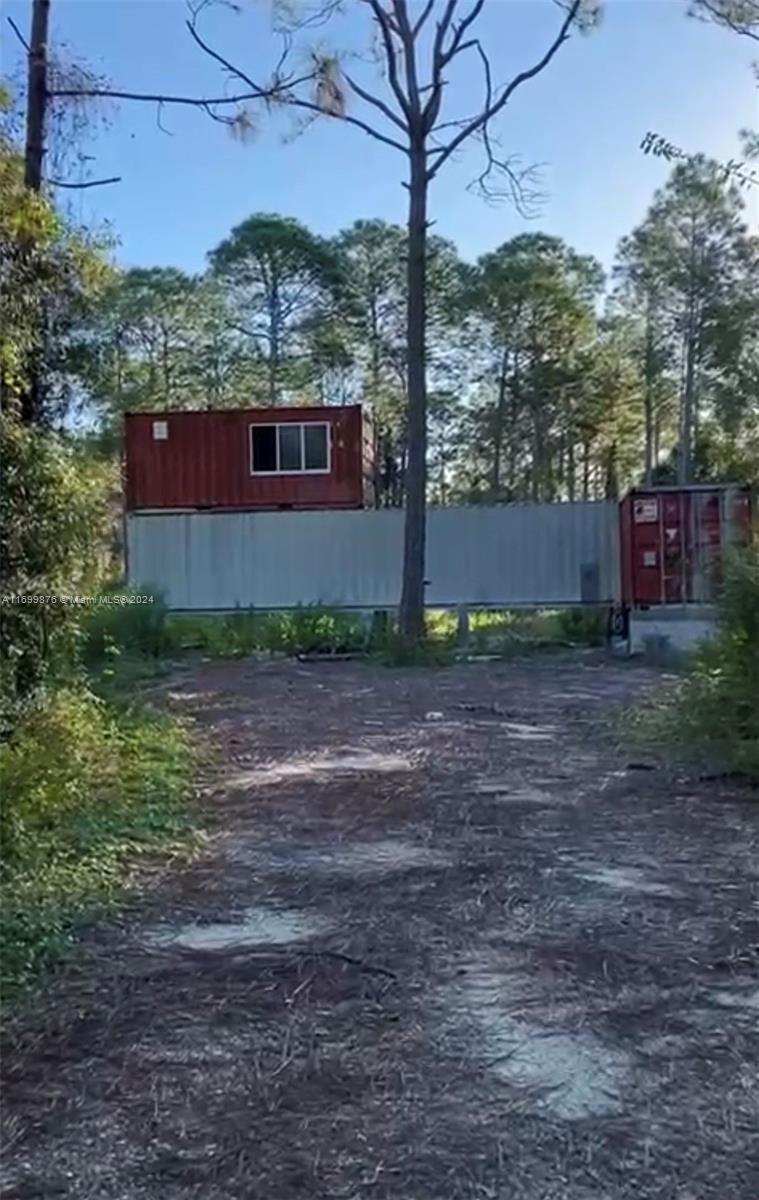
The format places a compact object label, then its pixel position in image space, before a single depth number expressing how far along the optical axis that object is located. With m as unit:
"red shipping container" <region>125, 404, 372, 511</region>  15.23
